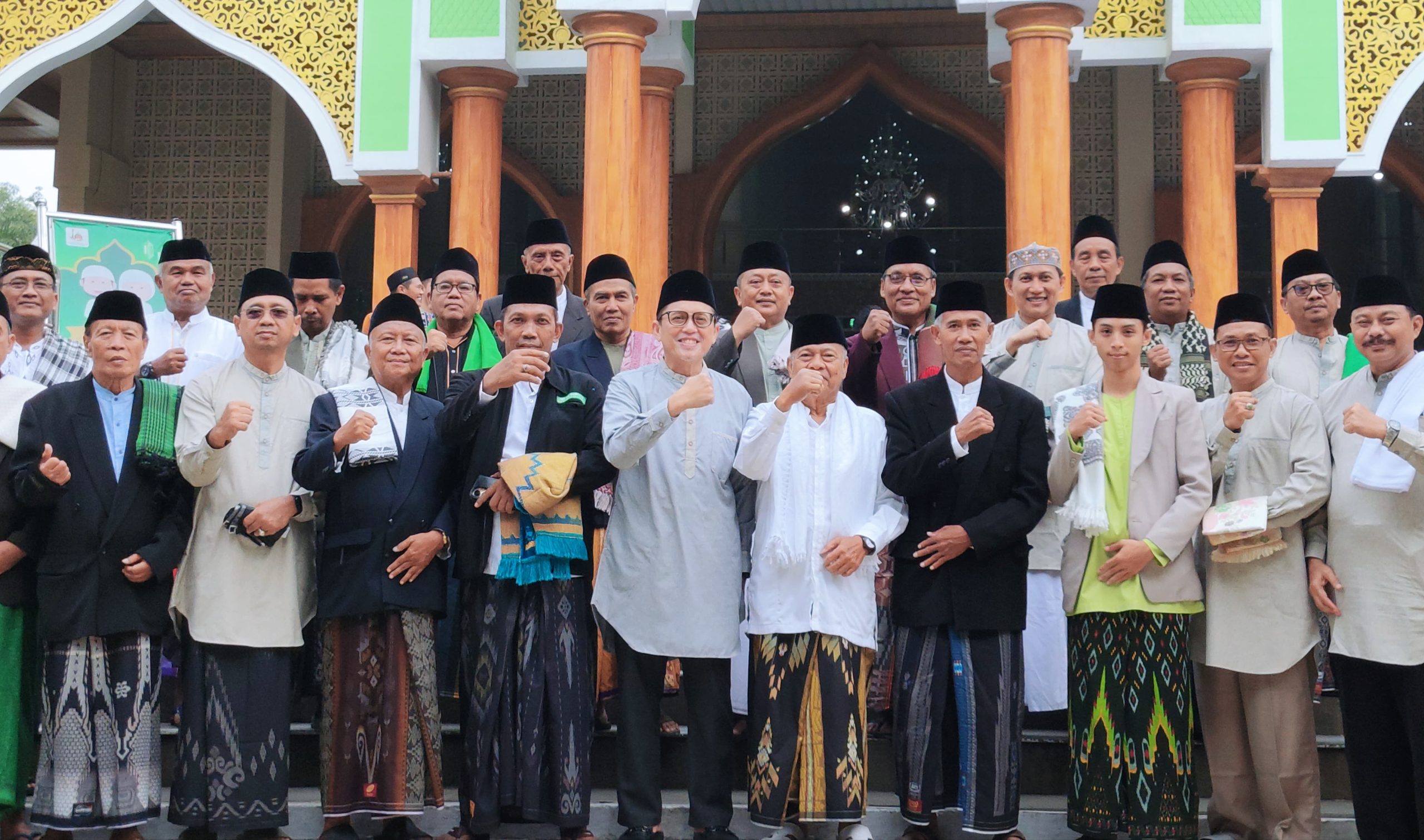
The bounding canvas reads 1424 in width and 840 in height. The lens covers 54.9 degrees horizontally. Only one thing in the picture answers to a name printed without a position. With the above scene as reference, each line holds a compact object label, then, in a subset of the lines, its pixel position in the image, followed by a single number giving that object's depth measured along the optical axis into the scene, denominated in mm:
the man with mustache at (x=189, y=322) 4965
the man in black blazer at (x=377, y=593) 3836
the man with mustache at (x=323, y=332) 5090
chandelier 10664
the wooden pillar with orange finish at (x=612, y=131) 6707
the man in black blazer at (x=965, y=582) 3709
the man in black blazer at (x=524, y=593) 3771
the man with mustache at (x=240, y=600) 3783
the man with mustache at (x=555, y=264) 5273
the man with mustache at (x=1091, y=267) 4918
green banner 6730
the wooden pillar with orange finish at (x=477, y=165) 7535
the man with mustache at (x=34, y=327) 4766
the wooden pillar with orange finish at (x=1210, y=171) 7141
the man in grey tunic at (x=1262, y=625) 3764
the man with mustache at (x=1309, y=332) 4973
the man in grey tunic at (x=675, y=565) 3783
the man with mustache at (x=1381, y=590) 3643
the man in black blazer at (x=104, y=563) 3779
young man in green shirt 3707
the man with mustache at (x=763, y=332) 4512
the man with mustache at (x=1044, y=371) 4316
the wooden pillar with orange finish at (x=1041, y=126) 6496
